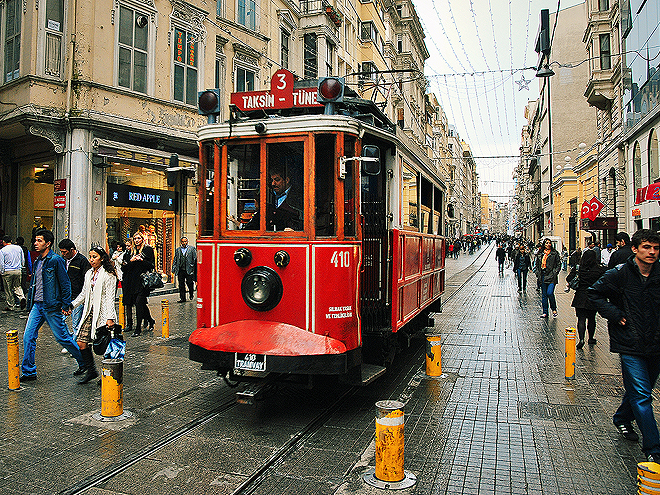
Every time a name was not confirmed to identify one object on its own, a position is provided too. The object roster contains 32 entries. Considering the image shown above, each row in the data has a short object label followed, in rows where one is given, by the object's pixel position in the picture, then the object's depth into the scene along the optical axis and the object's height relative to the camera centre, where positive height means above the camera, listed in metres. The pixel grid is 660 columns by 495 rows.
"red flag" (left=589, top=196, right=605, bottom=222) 20.92 +1.72
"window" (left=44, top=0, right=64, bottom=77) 14.72 +6.18
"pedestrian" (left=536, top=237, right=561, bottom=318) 13.30 -0.70
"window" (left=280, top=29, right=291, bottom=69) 25.14 +9.97
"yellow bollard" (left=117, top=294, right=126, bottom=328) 11.45 -1.45
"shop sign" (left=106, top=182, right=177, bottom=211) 16.17 +1.74
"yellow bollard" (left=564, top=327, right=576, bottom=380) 7.39 -1.56
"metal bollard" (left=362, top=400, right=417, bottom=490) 4.20 -1.66
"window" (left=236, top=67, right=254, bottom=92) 21.56 +7.29
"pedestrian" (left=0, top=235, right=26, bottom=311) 13.06 -0.57
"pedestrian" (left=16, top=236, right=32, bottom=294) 14.19 -0.57
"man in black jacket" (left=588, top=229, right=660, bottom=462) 4.45 -0.66
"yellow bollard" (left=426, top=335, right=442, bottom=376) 7.71 -1.66
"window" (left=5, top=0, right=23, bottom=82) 15.16 +6.33
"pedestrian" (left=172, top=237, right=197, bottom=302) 14.79 -0.42
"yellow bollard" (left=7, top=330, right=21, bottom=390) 6.65 -1.50
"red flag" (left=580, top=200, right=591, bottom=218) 21.52 +1.68
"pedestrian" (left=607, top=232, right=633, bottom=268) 9.40 -0.03
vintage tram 5.57 +0.15
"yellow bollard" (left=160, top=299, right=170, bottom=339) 10.38 -1.46
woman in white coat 6.93 -0.73
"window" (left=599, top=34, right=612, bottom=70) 29.66 +11.94
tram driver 5.83 +0.51
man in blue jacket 6.98 -0.73
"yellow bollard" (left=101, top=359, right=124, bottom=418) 5.61 -1.56
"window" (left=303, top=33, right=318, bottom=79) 26.97 +10.40
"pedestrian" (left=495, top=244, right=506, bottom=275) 31.13 -0.54
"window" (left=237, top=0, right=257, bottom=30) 21.59 +10.10
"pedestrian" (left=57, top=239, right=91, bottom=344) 8.15 -0.30
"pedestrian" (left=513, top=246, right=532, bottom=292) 21.36 -0.71
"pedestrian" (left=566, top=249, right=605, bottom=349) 9.42 -0.76
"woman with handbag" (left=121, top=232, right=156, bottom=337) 10.65 -0.76
